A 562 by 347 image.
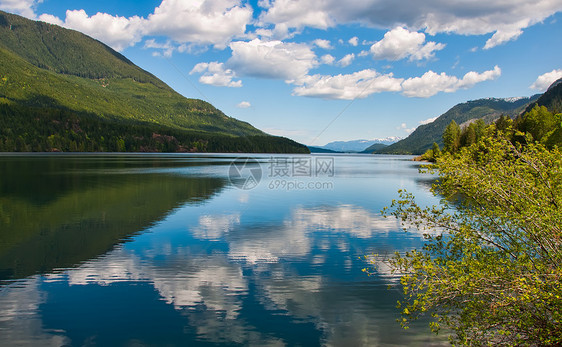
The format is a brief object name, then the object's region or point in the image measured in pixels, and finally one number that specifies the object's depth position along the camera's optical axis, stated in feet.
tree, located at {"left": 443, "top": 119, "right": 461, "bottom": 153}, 452.10
